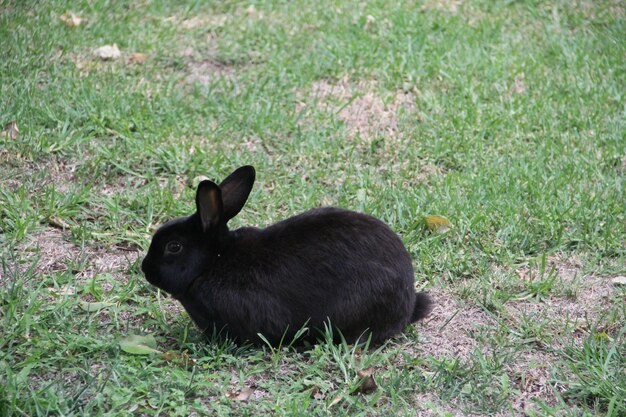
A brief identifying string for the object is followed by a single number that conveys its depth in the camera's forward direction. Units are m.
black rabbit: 7.33
